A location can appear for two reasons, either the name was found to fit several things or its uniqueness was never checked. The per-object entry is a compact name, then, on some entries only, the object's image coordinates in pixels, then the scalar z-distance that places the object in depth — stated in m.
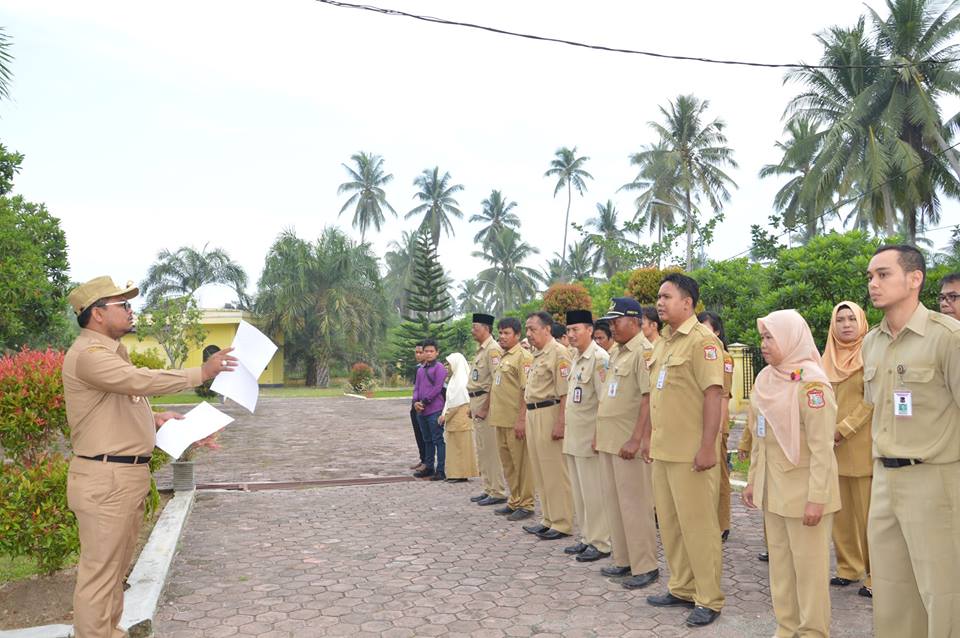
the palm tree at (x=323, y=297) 34.97
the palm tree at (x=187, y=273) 37.06
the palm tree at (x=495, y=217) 59.04
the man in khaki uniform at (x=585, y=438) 5.49
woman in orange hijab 4.59
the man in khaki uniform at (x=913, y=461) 2.93
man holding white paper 3.50
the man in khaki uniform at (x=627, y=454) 4.85
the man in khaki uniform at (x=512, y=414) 7.01
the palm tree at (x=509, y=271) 56.03
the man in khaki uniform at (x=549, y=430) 6.16
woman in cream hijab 3.52
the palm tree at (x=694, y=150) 41.16
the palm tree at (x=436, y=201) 54.84
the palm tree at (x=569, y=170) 54.03
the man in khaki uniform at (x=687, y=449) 4.15
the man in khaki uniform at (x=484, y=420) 7.69
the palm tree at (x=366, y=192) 52.78
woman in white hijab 8.82
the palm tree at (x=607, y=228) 55.91
